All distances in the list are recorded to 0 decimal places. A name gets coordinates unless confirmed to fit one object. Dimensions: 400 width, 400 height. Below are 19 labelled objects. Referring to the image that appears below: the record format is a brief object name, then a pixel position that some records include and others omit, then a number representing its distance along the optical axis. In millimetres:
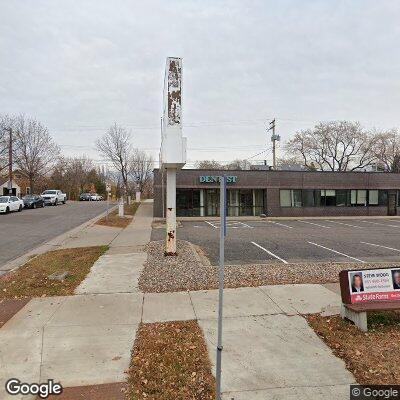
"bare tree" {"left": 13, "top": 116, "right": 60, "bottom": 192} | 47750
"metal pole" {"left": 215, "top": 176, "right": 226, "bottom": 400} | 3260
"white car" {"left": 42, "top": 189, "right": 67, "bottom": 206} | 38969
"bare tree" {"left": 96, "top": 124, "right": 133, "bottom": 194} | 44562
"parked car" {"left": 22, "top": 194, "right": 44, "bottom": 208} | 33500
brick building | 27594
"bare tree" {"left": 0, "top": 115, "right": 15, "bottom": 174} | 44781
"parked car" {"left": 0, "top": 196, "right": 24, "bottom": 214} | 27252
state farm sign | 5395
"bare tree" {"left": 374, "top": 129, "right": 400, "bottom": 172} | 53344
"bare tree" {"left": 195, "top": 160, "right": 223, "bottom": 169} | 66762
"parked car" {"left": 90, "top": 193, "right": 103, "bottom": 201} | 59394
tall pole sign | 9391
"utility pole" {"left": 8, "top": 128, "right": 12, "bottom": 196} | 39053
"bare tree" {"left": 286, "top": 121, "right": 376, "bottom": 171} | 52312
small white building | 49894
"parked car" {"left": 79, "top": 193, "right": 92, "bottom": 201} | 58688
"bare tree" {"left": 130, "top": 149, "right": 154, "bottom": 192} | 63575
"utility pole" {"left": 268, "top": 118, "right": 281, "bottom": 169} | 34816
